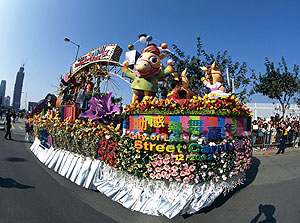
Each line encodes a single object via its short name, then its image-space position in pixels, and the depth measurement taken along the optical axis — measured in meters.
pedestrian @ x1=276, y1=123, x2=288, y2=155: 8.42
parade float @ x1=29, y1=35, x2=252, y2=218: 3.65
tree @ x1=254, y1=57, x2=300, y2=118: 12.37
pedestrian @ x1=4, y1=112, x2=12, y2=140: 12.01
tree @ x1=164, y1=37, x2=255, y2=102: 9.81
